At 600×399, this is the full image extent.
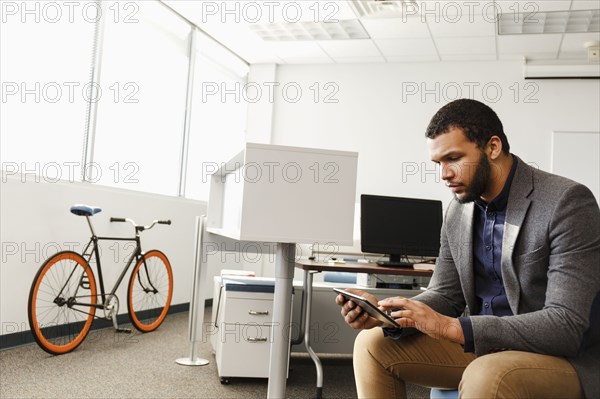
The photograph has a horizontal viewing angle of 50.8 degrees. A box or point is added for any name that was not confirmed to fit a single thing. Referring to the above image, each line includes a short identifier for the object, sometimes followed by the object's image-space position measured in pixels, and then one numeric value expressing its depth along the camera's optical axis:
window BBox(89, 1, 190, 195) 4.55
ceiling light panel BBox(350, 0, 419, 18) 4.85
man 1.25
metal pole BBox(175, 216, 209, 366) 3.51
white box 2.10
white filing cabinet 3.15
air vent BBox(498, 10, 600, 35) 4.93
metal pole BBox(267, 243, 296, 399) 2.21
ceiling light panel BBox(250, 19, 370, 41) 5.50
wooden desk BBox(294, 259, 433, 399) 2.71
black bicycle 3.51
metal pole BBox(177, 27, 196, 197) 5.59
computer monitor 3.15
